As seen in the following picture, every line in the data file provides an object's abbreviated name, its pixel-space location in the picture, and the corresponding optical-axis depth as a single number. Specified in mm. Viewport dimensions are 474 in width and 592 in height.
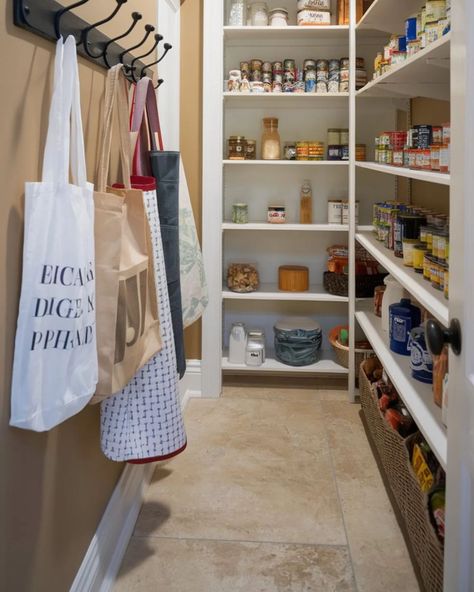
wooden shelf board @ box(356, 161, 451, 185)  1524
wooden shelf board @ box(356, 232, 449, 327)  1622
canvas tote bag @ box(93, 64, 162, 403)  1260
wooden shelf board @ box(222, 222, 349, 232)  3147
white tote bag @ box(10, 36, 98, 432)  1049
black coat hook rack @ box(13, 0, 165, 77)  1116
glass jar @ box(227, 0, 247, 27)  3141
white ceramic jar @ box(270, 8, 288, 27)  3121
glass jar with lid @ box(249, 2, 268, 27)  3137
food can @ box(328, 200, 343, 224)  3236
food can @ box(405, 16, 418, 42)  2008
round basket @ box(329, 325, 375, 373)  3141
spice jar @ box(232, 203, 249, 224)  3238
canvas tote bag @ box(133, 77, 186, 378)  1827
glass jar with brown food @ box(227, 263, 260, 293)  3277
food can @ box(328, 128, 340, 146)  3201
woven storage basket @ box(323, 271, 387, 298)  3182
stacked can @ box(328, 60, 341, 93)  3129
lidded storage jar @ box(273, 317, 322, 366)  3273
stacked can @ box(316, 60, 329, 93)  3139
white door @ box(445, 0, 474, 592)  1089
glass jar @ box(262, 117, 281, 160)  3252
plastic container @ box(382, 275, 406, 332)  2615
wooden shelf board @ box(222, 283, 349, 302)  3195
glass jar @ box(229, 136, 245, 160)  3217
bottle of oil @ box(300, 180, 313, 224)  3355
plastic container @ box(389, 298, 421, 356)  2340
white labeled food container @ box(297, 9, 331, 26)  3092
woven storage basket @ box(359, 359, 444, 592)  1532
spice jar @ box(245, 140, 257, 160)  3238
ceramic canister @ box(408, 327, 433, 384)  2041
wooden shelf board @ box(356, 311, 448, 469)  1584
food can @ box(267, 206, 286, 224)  3252
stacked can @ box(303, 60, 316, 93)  3137
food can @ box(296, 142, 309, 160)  3191
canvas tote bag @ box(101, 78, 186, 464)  1548
